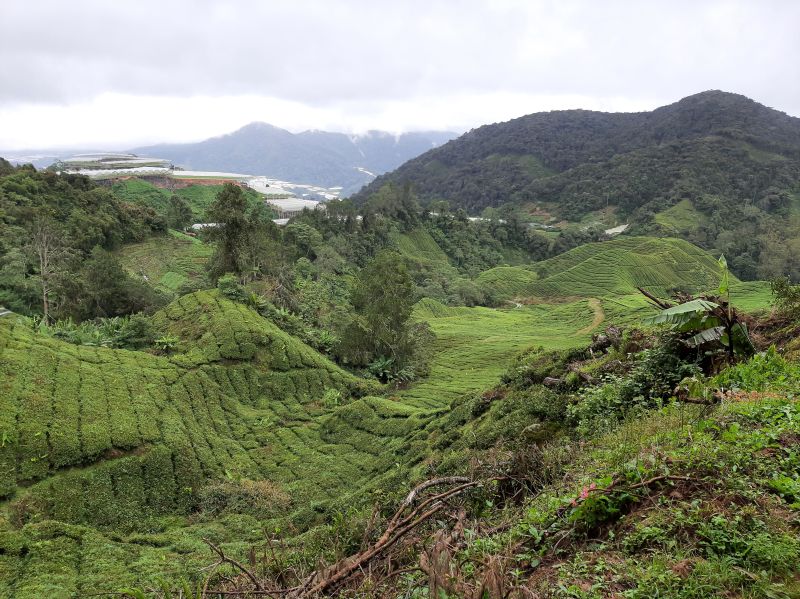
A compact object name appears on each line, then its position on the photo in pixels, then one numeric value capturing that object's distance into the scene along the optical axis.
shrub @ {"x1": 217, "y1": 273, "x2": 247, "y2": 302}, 25.14
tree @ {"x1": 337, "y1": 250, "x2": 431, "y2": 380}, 28.92
